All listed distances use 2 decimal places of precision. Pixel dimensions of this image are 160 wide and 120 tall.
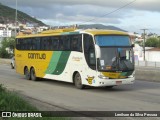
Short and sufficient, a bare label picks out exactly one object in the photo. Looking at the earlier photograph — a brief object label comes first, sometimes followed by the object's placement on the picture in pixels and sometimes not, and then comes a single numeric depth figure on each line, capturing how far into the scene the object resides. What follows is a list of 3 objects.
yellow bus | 18.00
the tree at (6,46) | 79.44
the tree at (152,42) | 162.52
